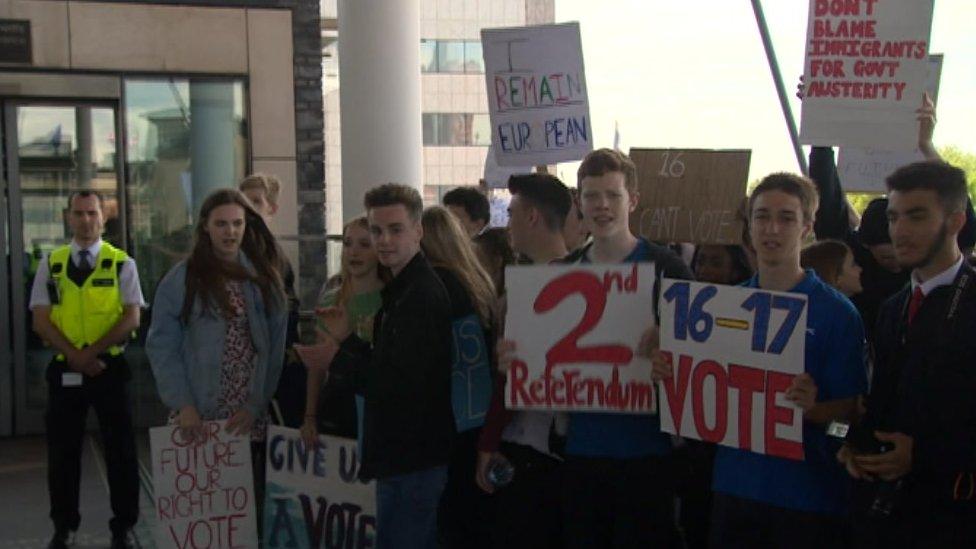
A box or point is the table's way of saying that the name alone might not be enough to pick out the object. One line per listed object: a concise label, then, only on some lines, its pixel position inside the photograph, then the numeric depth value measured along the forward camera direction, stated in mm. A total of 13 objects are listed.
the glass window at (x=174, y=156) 10477
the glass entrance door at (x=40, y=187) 10219
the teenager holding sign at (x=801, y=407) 3830
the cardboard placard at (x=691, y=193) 5613
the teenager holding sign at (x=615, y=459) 4320
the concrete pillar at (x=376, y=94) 9648
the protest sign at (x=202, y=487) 5848
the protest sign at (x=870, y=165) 7176
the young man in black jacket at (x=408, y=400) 4695
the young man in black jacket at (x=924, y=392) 3523
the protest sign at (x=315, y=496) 5668
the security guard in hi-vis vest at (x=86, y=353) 6969
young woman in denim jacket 5781
